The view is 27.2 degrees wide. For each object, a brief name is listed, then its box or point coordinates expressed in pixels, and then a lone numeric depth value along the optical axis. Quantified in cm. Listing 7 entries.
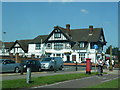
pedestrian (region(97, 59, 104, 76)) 2180
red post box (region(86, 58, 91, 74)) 2289
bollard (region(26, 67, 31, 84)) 1383
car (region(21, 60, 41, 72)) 2733
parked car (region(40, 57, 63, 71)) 2991
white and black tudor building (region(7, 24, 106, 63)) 7019
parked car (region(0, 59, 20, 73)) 2348
